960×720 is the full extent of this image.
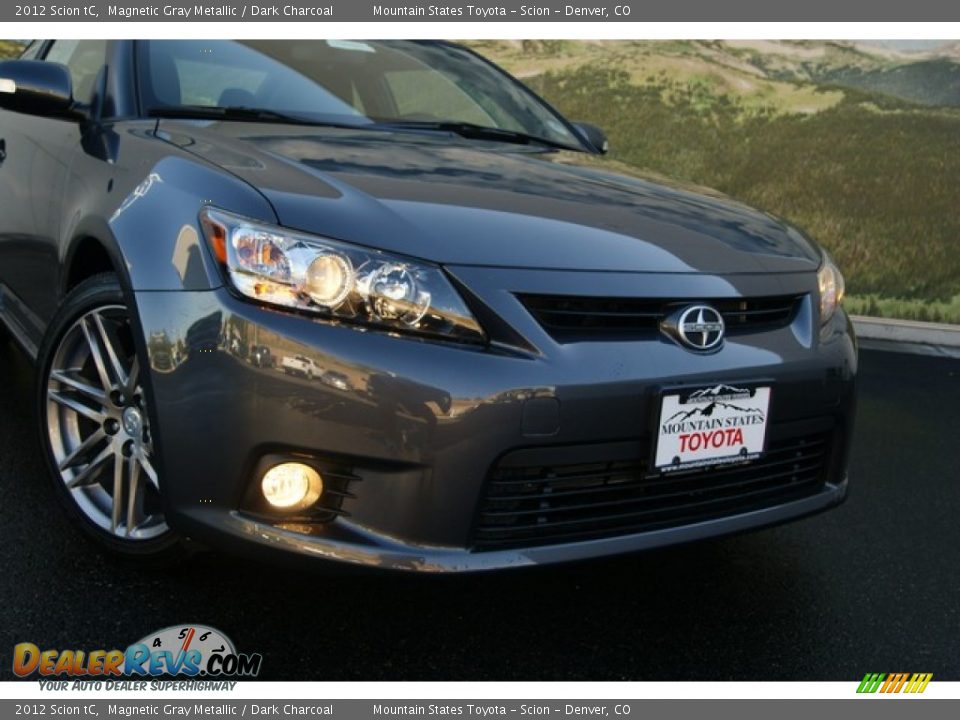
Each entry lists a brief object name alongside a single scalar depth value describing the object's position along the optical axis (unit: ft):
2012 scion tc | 5.88
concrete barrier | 19.47
